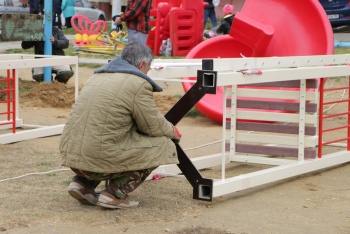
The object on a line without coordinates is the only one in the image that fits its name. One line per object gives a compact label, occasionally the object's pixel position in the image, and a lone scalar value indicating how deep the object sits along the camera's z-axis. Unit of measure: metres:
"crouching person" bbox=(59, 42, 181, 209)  8.47
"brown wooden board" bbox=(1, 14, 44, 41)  17.16
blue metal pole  19.01
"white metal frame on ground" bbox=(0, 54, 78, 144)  12.77
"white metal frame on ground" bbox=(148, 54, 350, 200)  9.12
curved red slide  15.99
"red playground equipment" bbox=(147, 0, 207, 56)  28.39
